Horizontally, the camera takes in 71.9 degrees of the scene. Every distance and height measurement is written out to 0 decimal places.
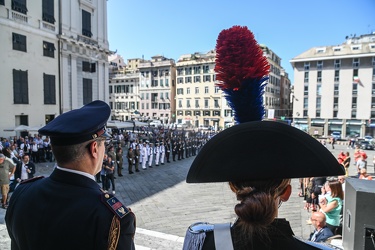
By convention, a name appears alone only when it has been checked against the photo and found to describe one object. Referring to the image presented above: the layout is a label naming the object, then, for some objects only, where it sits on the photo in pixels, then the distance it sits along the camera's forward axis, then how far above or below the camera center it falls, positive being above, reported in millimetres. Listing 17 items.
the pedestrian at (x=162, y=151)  17052 -2697
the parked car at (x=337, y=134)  41531 -3788
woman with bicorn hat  1179 -287
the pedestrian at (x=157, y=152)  16483 -2671
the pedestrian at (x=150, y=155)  15775 -2728
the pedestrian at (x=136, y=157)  14305 -2601
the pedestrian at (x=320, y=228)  3935 -1817
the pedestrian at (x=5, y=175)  7406 -1901
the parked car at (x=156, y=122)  51931 -2342
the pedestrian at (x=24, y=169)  8852 -2089
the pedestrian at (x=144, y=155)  15238 -2634
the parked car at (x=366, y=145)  29078 -3785
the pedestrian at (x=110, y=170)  9860 -2291
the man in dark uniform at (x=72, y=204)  1449 -562
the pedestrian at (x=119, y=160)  12773 -2516
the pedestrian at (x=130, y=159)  13606 -2577
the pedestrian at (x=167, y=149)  18130 -2800
